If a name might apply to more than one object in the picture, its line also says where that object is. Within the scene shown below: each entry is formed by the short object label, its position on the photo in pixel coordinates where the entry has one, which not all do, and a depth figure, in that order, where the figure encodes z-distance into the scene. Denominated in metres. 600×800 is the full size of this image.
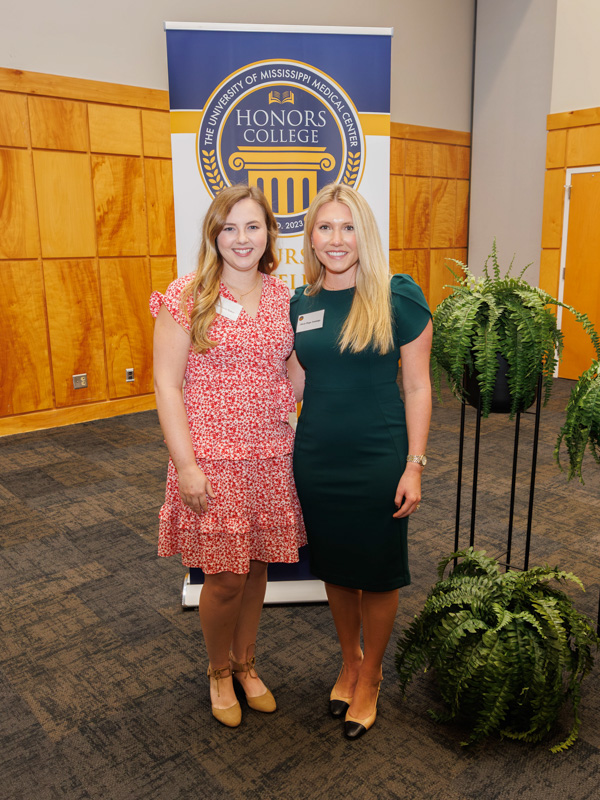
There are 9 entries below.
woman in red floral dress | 1.73
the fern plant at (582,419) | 1.82
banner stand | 2.70
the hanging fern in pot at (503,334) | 1.87
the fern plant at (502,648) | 1.75
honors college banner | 2.35
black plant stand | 2.14
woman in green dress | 1.69
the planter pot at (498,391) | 2.00
